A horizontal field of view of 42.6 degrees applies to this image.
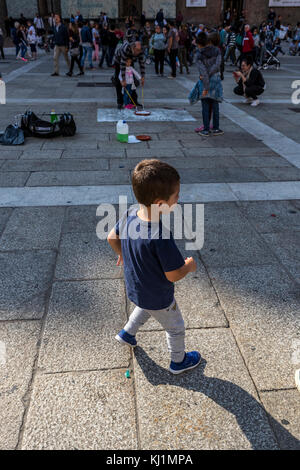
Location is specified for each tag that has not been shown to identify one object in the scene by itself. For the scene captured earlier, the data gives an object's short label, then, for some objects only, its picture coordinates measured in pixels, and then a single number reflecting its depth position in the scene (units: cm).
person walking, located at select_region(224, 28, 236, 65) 1867
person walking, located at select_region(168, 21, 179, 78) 1425
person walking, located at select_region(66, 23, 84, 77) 1515
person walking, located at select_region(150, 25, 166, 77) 1490
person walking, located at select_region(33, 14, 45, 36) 2786
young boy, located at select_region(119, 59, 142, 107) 947
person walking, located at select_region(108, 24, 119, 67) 1645
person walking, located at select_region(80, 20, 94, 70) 1631
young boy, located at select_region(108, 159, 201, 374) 191
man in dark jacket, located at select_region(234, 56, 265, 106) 1052
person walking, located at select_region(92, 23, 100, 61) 1916
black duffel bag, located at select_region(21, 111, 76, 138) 750
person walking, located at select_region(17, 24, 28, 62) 2021
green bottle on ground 721
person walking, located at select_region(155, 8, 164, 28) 2791
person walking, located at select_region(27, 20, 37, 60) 2077
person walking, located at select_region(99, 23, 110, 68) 1677
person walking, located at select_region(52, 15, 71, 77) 1416
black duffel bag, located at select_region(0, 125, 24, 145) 716
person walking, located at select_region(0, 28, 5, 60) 1981
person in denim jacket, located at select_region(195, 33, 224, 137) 715
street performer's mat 912
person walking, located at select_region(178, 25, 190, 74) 1546
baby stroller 1830
